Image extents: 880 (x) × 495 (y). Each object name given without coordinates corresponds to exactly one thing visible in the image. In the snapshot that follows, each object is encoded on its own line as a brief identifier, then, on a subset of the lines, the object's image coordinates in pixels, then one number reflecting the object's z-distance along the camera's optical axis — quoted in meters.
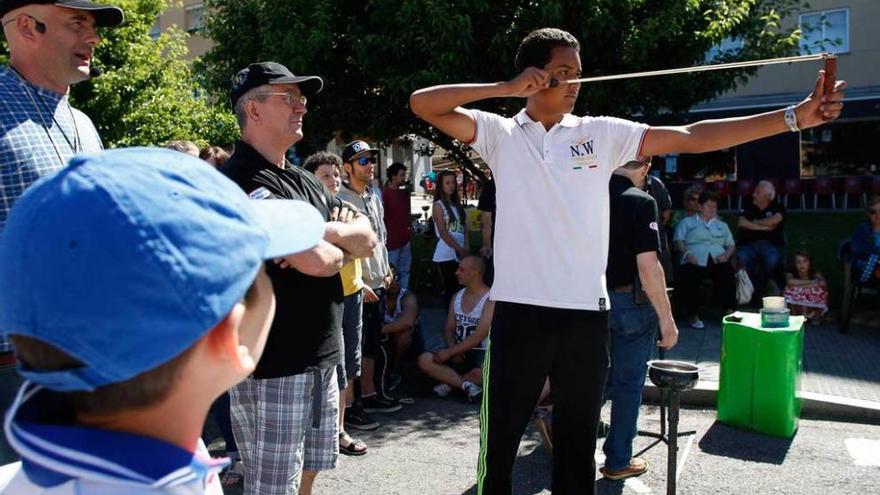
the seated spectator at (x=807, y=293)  9.05
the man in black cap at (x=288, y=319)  3.04
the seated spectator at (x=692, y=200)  9.76
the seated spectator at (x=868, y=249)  8.62
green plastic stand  5.54
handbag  9.41
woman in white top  9.42
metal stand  4.29
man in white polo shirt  3.32
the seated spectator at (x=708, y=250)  9.35
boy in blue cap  1.00
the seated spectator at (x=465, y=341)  6.68
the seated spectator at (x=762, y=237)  9.87
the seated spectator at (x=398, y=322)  7.02
